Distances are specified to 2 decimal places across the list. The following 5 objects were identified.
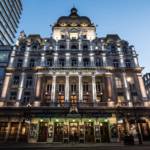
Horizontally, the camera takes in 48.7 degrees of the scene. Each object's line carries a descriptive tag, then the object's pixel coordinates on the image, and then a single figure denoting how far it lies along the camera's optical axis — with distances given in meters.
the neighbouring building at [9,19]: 57.56
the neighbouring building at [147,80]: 55.31
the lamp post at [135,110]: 28.39
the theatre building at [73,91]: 28.45
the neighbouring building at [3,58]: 34.12
